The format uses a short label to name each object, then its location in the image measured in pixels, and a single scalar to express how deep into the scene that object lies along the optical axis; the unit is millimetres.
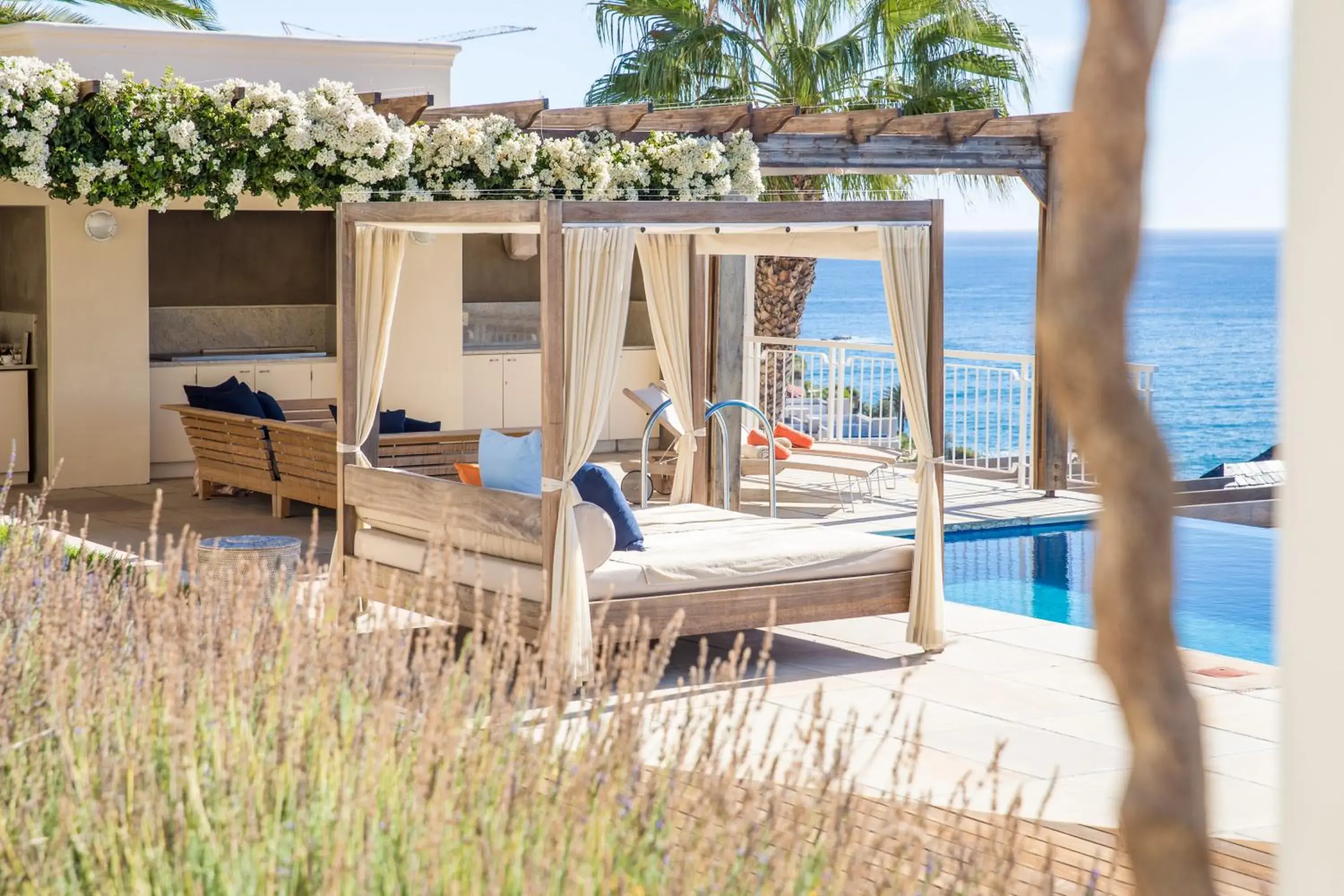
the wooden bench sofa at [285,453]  10344
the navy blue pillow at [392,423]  11156
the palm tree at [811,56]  15359
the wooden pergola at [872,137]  9969
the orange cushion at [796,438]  12023
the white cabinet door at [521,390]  14750
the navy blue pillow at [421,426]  11523
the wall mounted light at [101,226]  11938
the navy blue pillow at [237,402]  11430
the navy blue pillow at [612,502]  7062
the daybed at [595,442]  6508
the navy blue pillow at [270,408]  11547
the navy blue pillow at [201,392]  11617
